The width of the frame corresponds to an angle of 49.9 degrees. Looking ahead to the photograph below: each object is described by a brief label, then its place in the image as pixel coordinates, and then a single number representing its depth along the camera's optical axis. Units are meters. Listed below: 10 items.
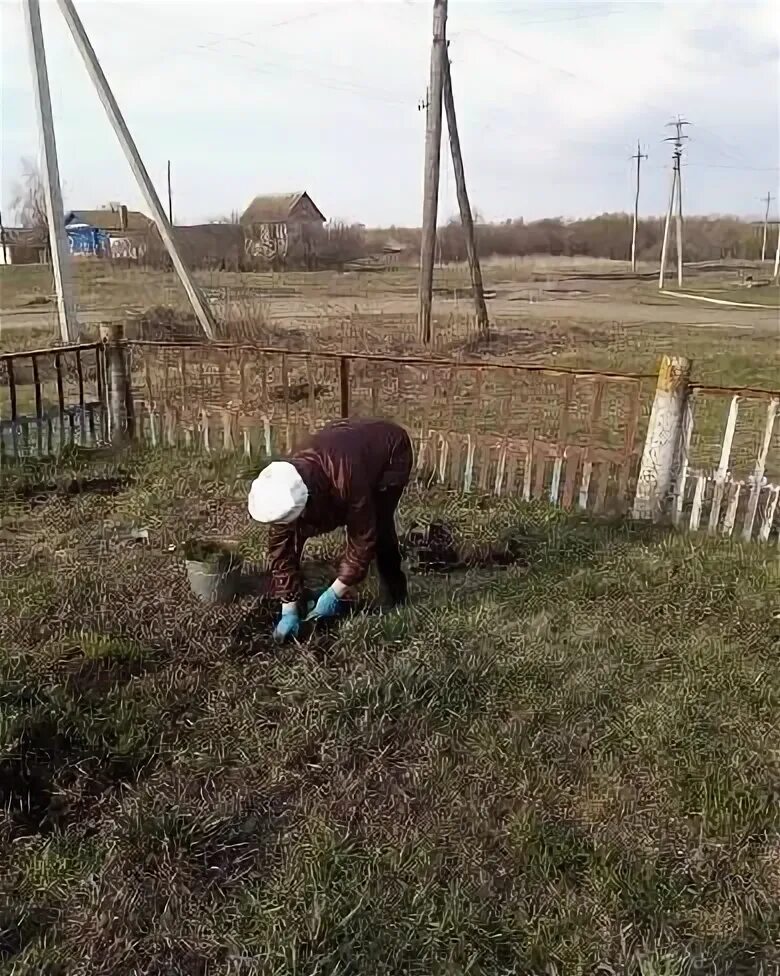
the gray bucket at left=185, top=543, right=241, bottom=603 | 4.03
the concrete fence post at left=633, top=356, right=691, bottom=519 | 5.23
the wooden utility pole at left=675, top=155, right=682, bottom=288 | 32.97
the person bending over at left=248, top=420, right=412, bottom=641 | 3.42
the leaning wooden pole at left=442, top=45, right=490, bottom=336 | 12.90
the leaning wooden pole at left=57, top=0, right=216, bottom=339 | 10.52
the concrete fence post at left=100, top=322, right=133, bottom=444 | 7.23
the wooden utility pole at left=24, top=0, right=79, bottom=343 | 9.70
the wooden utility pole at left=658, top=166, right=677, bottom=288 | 32.50
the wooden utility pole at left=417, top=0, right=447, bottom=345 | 11.75
